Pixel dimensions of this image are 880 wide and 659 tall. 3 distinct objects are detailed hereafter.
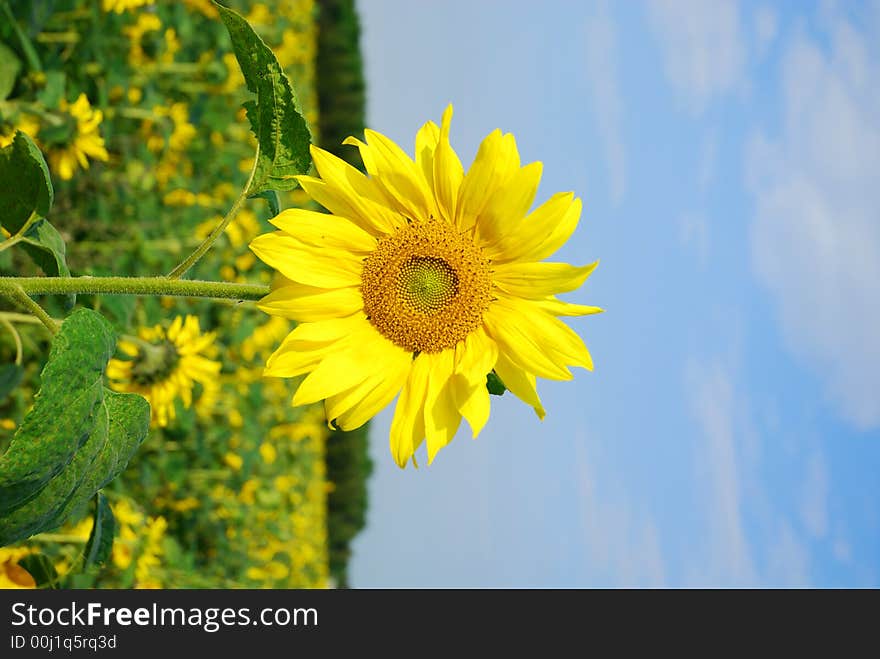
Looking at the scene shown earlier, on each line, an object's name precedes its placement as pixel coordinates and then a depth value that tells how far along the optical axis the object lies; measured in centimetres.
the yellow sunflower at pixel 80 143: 379
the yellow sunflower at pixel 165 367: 327
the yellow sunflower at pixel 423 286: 158
